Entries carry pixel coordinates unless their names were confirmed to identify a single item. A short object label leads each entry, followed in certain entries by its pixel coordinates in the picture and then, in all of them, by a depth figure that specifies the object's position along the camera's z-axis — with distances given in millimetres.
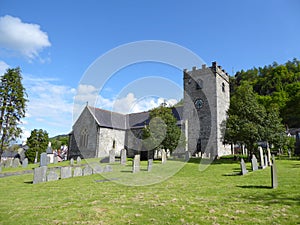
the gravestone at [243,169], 12134
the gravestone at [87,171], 14749
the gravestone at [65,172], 13391
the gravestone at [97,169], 15147
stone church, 29625
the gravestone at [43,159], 13323
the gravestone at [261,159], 14266
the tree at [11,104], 25234
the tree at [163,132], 24688
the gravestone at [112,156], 22859
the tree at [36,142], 40344
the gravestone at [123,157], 21031
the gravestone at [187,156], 22828
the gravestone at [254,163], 13398
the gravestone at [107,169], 15334
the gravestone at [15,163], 22362
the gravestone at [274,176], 8047
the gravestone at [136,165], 14970
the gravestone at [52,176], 12722
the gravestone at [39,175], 11978
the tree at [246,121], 19442
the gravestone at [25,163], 21788
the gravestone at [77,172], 14333
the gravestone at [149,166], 15516
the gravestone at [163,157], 20131
